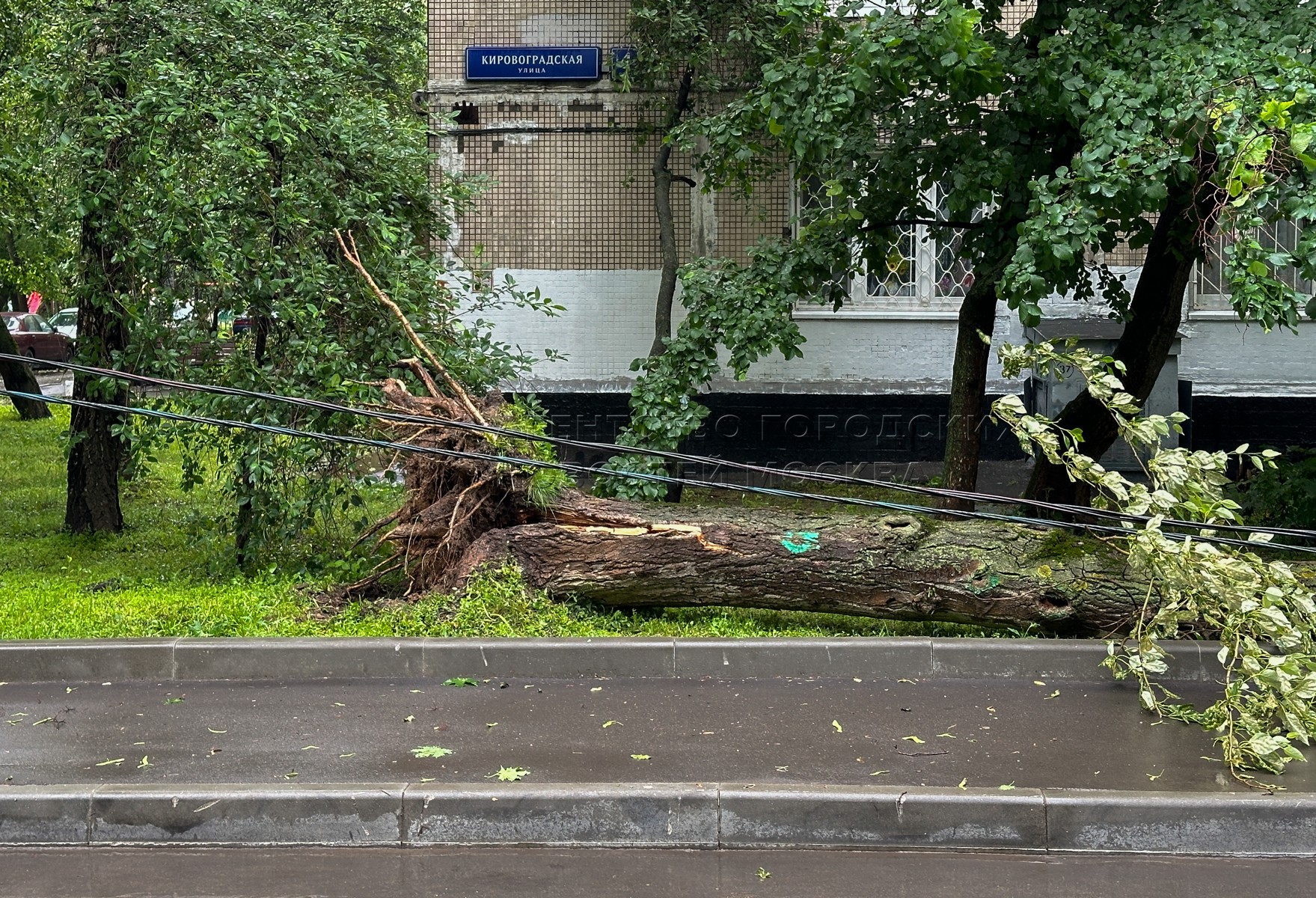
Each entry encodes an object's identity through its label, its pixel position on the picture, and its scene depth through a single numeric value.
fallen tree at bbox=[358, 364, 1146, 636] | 7.57
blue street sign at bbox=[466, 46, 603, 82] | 13.77
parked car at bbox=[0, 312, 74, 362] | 30.36
